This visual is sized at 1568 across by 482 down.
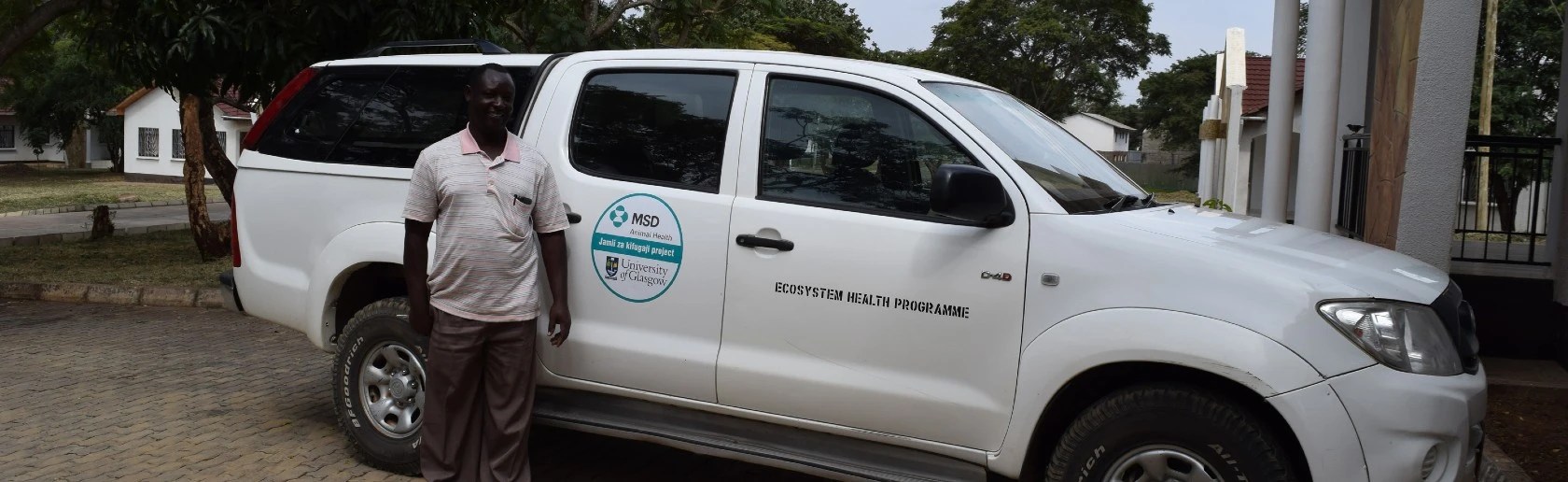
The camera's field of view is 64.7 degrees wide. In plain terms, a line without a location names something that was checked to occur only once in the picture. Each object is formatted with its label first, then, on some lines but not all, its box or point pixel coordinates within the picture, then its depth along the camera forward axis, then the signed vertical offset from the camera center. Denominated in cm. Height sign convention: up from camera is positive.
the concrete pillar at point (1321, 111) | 907 +55
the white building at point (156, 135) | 4300 +4
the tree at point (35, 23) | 1184 +104
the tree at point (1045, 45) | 5412 +578
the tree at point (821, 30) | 4234 +482
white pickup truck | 363 -41
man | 448 -48
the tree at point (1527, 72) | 2384 +240
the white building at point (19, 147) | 5212 -63
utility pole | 2083 +225
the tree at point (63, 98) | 4428 +127
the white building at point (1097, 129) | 7912 +302
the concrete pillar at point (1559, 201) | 810 -4
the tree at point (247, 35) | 922 +81
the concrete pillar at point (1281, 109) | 1052 +67
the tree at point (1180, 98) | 5434 +368
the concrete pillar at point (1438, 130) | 659 +33
